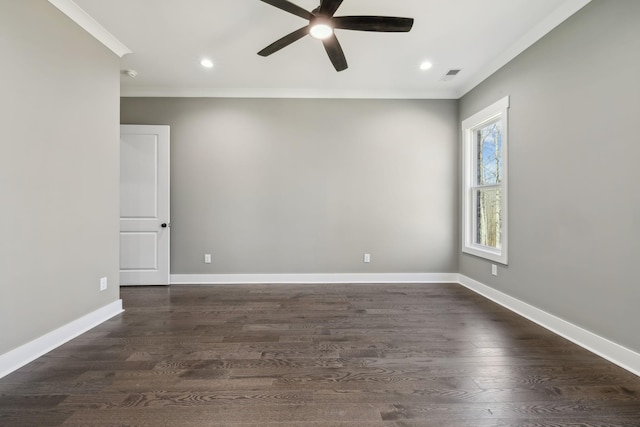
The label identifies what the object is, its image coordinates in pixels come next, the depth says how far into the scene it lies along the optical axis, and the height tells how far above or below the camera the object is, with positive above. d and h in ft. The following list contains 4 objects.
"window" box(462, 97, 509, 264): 9.47 +1.27
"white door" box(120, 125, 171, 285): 11.40 +0.44
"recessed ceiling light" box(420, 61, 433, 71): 9.78 +5.70
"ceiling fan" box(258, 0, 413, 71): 5.84 +4.64
